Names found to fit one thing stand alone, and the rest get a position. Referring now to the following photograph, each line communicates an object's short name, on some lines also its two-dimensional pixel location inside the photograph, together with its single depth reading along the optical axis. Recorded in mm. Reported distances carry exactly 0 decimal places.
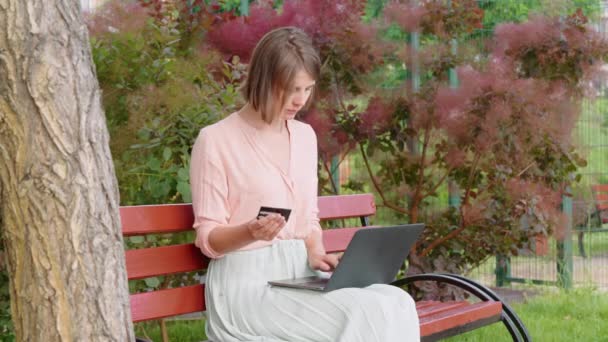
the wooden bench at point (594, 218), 6758
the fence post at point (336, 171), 6020
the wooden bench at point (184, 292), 3170
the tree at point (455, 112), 5582
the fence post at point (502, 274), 6747
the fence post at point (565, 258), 6621
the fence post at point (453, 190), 6105
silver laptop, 2943
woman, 2955
